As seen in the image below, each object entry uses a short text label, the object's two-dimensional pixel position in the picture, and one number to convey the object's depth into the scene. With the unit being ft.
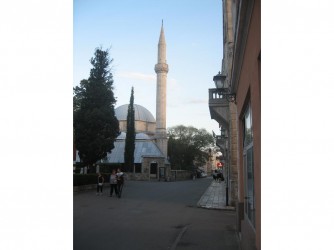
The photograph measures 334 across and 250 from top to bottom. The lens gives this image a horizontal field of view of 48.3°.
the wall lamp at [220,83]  40.63
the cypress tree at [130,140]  146.20
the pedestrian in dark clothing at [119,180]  68.18
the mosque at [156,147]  167.53
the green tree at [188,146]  221.25
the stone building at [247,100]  15.02
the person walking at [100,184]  70.33
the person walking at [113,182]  66.84
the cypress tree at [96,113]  97.40
